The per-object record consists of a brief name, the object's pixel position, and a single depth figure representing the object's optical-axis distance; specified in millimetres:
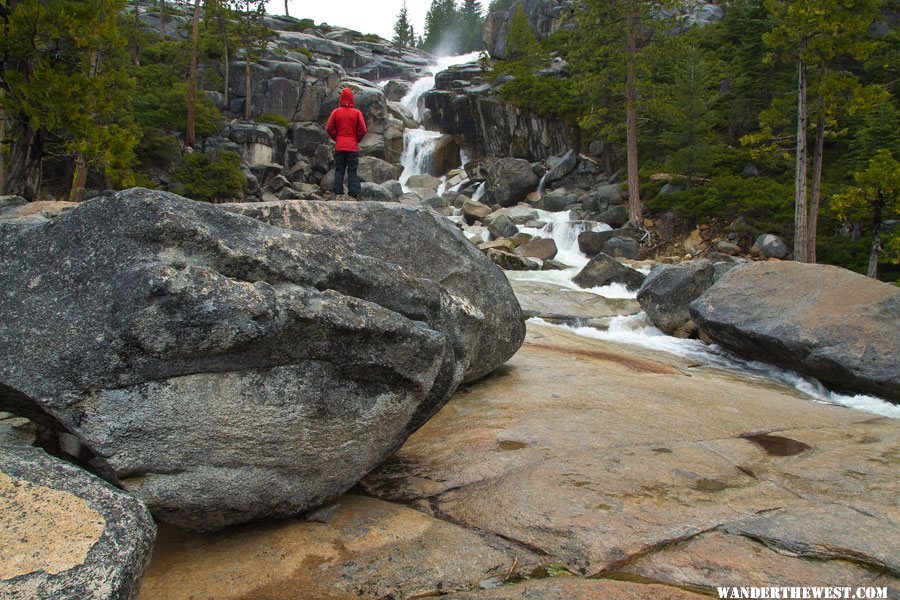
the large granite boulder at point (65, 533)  1876
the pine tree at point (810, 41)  16062
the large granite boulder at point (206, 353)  2521
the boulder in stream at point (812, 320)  7484
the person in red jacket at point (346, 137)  10375
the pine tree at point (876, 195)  13812
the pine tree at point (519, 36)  46500
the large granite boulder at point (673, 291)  10945
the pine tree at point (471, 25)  84938
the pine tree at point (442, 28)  88875
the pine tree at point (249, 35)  37000
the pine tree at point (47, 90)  7582
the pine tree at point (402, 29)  77094
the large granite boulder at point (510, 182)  30500
